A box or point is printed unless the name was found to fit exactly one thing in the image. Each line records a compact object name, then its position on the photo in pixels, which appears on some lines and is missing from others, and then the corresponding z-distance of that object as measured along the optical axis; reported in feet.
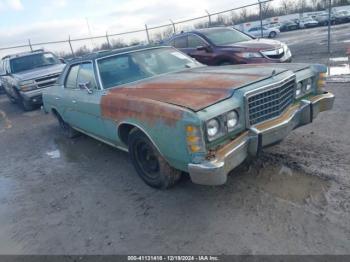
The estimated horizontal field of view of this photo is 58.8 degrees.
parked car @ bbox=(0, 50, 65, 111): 31.24
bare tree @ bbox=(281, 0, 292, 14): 130.86
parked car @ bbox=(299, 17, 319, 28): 115.96
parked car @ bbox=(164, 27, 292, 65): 25.49
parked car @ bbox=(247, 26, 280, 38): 101.30
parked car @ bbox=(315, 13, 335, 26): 112.70
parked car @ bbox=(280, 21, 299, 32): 122.18
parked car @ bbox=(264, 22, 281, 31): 113.94
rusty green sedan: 9.25
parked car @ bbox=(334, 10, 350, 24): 103.91
